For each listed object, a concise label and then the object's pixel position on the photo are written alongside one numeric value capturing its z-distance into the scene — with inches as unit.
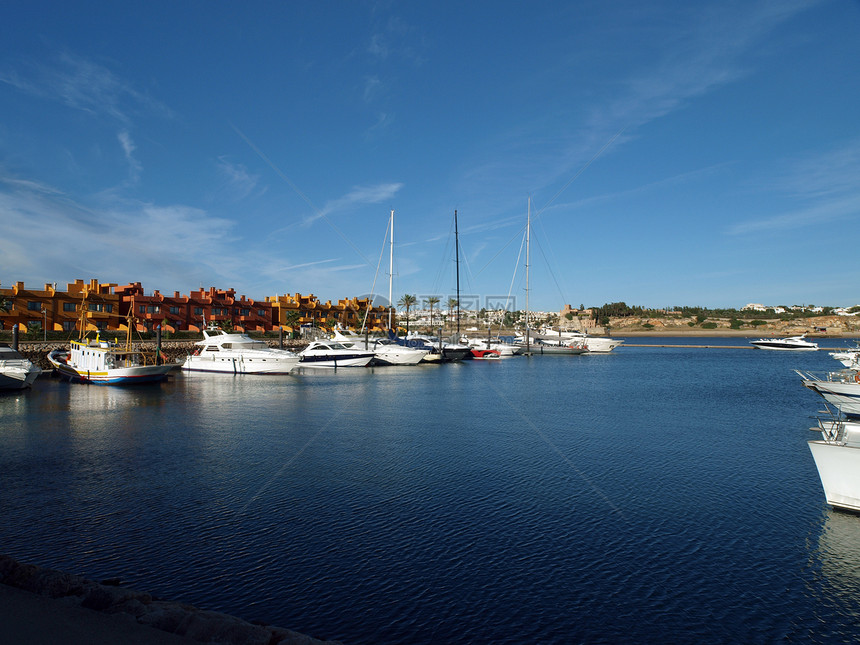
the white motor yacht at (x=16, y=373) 1389.0
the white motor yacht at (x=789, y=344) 4274.1
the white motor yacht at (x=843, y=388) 772.6
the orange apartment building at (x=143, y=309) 2699.3
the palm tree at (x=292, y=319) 4055.1
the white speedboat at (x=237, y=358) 1941.4
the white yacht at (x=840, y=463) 477.1
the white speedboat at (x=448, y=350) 2719.0
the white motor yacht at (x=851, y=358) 1587.1
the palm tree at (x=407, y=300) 5575.8
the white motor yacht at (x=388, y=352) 2340.4
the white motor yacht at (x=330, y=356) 2194.9
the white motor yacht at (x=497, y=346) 3312.0
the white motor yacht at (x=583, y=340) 3927.2
